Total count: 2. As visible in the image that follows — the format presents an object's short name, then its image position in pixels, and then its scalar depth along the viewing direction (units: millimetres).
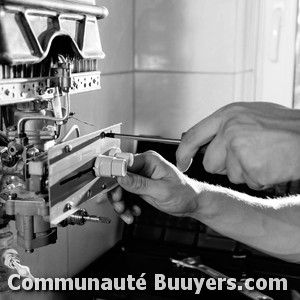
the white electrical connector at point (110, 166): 957
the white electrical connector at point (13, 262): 1007
